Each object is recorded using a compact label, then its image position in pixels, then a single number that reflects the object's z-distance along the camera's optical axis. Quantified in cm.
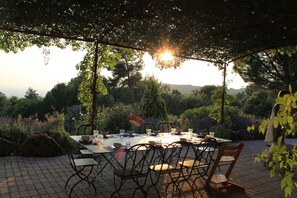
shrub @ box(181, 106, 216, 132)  859
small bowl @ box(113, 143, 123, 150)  341
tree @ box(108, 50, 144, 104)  1982
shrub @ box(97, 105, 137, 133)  729
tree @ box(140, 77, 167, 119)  831
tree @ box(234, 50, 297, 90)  1179
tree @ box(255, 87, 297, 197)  122
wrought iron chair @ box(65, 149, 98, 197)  351
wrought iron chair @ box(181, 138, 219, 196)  377
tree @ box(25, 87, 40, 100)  1876
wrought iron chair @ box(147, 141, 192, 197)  352
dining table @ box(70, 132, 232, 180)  351
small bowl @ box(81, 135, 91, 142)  381
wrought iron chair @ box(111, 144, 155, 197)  325
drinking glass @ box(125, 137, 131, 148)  361
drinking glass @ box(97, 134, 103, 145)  391
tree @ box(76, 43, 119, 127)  549
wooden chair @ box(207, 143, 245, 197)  381
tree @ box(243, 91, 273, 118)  1322
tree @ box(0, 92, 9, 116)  1371
